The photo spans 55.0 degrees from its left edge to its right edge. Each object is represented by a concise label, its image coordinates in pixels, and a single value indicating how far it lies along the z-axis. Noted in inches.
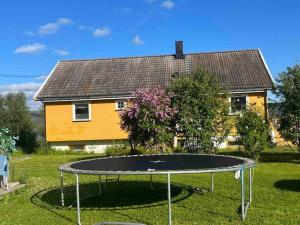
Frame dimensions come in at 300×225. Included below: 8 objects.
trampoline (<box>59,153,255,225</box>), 177.3
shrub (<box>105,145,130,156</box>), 459.0
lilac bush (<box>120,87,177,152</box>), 372.9
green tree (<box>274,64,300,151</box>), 375.7
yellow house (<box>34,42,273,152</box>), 576.0
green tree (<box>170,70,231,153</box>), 374.7
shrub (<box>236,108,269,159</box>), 358.6
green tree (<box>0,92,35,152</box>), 727.4
